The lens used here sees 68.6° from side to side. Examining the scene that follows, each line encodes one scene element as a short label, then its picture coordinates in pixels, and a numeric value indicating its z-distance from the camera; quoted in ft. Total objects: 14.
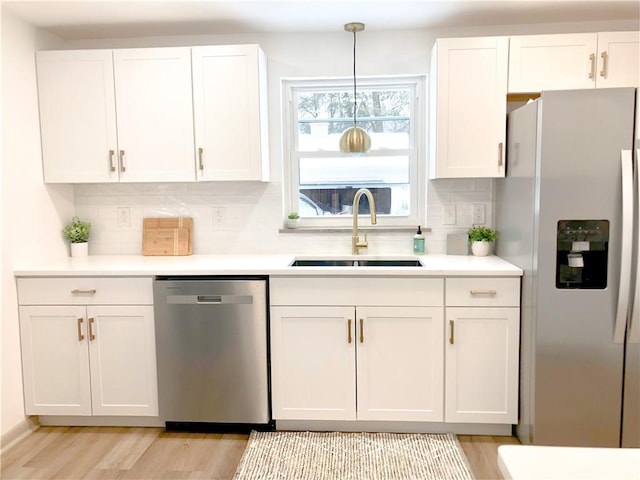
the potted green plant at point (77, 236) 9.78
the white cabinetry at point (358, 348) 7.94
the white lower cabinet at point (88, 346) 8.27
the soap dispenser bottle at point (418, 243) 9.63
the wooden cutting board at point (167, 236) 9.92
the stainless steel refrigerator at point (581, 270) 6.71
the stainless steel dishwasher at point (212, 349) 8.02
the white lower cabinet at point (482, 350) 7.79
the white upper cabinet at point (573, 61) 8.26
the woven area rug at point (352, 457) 7.14
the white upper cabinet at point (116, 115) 8.91
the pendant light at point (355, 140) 9.31
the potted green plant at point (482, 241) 9.29
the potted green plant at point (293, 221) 10.14
